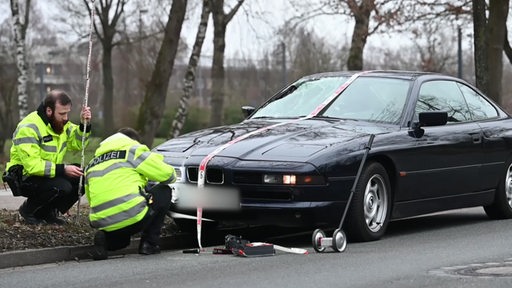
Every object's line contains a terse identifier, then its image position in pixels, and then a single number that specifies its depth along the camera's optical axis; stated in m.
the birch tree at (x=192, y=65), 27.30
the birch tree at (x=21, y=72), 29.19
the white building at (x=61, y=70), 77.65
